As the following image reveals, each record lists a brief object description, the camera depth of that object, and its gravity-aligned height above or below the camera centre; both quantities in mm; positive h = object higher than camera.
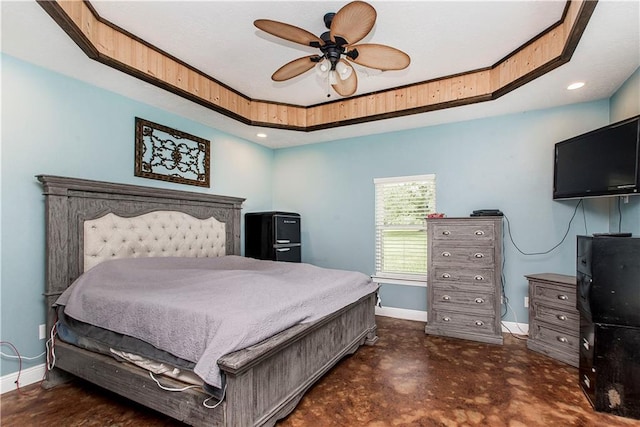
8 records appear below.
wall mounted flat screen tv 2328 +427
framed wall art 3131 +651
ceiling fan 1798 +1141
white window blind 4023 -164
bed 1598 -773
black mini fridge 4156 -330
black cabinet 1933 -739
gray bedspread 1597 -572
